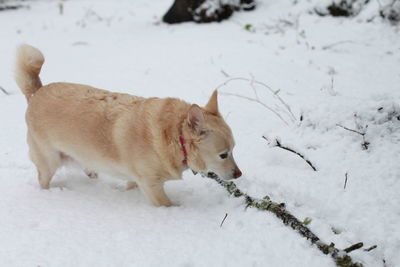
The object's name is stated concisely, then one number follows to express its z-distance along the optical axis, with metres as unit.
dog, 2.89
